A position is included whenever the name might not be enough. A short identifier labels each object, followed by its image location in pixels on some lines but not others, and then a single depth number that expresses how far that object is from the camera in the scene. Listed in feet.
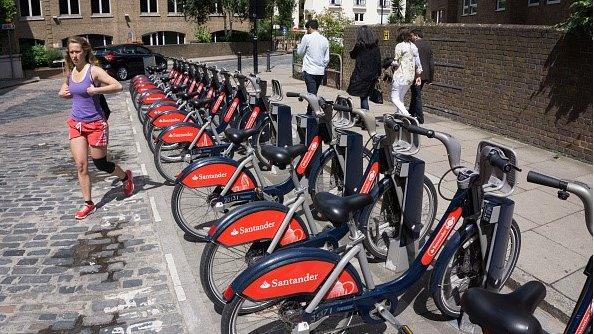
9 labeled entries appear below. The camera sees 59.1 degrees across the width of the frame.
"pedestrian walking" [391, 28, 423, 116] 28.45
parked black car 78.33
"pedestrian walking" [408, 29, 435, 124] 29.94
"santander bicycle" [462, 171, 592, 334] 6.40
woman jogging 17.56
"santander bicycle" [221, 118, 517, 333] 9.23
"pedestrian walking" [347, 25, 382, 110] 29.84
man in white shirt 29.94
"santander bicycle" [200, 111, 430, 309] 11.44
